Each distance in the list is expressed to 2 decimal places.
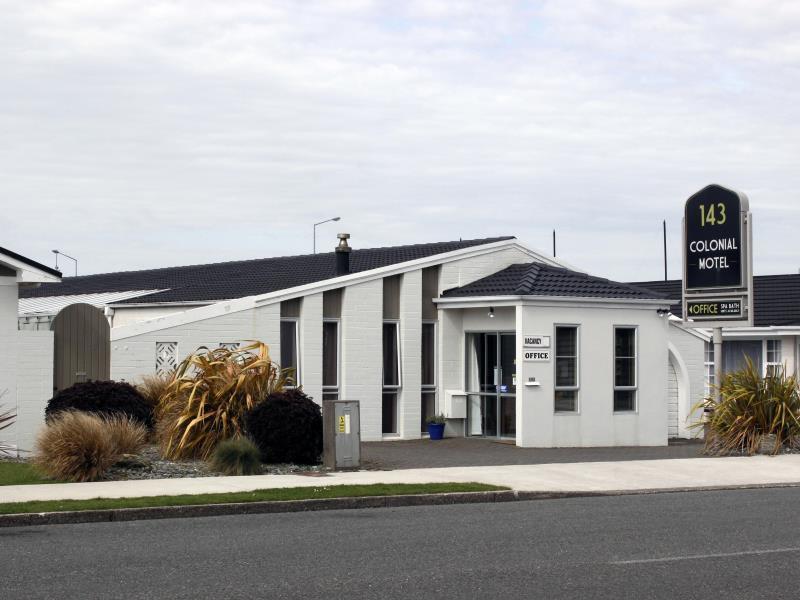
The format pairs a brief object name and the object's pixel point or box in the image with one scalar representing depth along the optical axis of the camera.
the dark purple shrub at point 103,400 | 19.70
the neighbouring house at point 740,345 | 29.47
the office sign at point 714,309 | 24.25
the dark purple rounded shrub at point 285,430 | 18.78
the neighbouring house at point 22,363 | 19.89
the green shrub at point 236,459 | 17.78
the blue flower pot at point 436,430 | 25.94
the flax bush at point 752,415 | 22.75
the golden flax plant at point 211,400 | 19.44
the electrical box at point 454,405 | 26.34
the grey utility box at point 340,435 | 18.70
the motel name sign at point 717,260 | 24.16
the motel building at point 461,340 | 24.23
